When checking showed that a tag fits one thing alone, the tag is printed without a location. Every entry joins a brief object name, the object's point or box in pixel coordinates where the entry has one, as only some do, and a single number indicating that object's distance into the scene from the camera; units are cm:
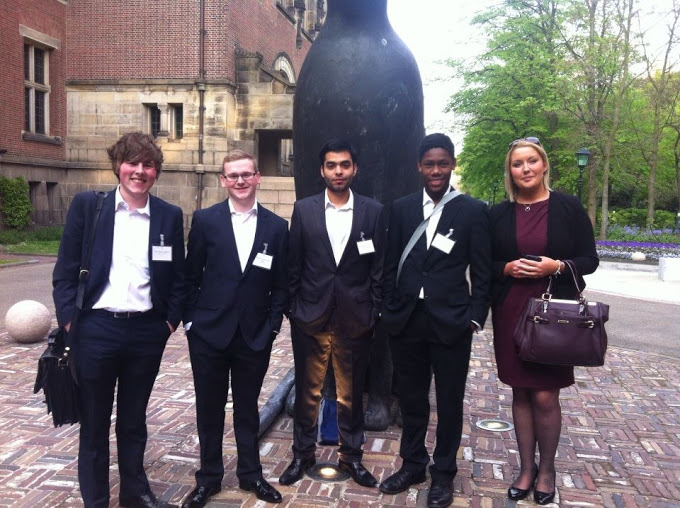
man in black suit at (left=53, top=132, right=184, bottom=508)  310
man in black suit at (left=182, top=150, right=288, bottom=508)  338
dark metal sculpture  434
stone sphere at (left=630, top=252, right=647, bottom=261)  1916
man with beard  354
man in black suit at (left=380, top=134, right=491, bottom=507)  338
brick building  2094
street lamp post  2036
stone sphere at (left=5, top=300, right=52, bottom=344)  731
